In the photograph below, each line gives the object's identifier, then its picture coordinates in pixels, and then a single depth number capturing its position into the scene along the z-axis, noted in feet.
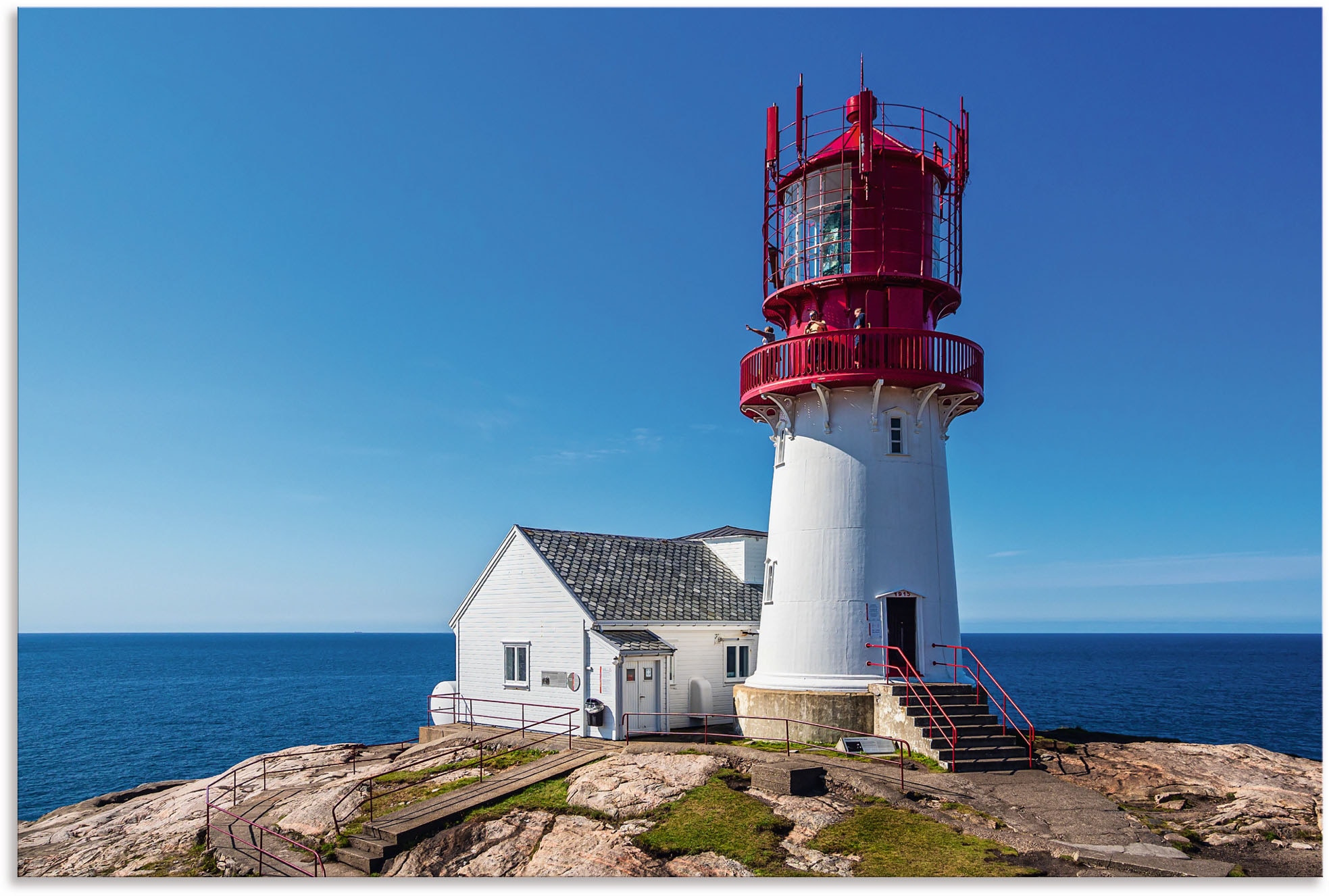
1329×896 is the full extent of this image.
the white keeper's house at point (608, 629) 81.66
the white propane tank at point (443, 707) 94.07
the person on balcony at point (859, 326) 73.10
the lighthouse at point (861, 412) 73.41
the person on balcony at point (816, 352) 74.08
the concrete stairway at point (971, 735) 63.52
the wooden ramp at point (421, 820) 54.24
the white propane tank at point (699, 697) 86.84
